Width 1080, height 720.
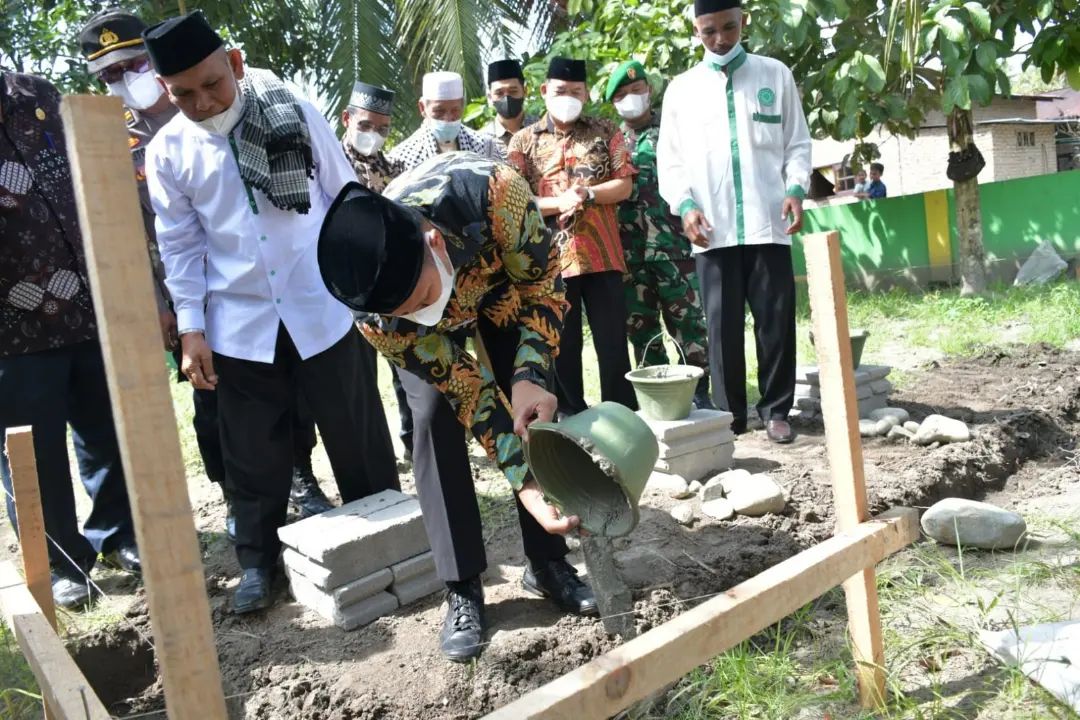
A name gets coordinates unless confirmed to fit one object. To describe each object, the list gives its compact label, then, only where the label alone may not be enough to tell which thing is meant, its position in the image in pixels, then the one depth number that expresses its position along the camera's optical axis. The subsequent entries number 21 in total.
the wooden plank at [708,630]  1.54
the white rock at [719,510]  3.28
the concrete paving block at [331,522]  2.87
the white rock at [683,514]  3.26
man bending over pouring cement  2.23
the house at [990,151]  19.16
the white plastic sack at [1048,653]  2.04
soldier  4.75
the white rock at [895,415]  4.23
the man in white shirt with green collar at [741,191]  4.16
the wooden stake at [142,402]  1.22
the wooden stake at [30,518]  2.45
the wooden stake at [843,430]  2.04
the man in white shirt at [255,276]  2.87
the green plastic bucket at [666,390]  3.63
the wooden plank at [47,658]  1.73
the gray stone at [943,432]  3.92
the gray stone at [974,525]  2.96
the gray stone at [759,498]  3.23
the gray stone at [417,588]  2.94
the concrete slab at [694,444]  3.64
